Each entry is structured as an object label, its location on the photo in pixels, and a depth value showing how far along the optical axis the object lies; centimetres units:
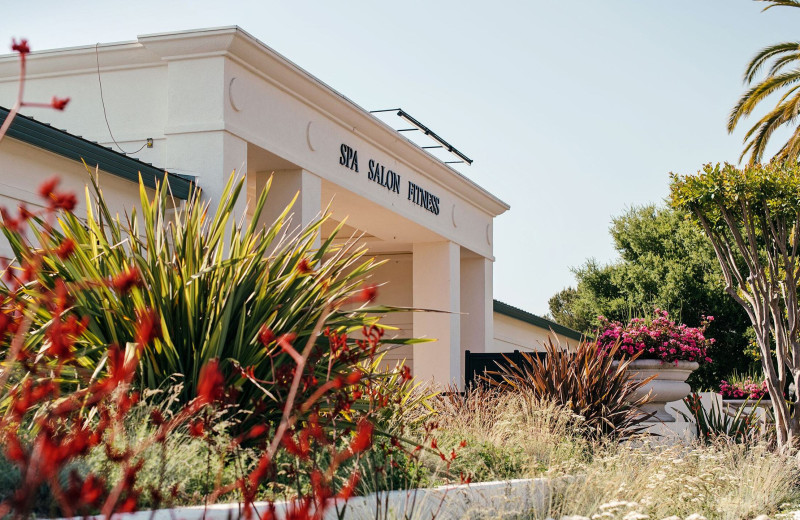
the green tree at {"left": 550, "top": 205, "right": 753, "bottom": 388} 3147
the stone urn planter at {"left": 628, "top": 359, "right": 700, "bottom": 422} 1270
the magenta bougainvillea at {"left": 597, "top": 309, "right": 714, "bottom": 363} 1288
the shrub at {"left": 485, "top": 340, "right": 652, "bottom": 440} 962
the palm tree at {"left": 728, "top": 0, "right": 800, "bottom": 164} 1822
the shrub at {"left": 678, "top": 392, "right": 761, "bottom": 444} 1244
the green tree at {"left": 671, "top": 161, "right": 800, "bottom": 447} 1238
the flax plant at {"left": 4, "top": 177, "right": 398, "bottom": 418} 551
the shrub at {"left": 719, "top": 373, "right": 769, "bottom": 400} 1963
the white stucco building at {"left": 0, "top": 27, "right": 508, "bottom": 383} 1220
